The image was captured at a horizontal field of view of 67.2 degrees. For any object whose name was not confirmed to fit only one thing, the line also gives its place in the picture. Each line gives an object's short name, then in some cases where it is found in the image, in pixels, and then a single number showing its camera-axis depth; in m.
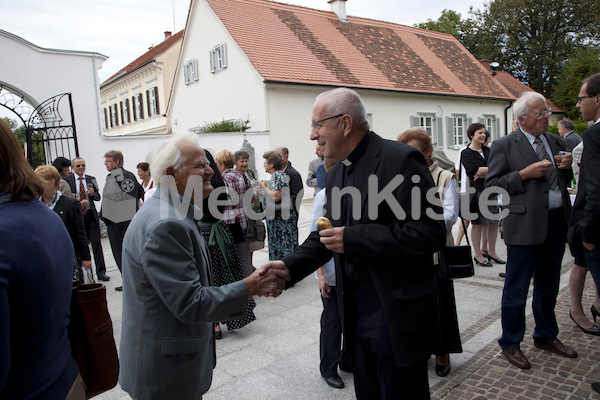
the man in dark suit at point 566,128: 7.18
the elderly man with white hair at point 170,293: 1.96
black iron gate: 11.61
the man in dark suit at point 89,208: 7.71
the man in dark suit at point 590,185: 3.16
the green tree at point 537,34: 37.62
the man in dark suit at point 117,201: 6.92
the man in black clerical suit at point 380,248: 2.07
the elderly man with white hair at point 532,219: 3.73
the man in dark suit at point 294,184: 6.68
